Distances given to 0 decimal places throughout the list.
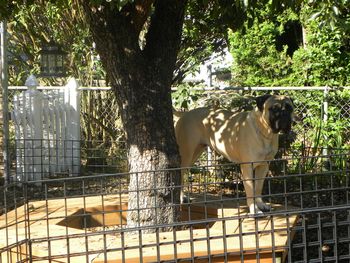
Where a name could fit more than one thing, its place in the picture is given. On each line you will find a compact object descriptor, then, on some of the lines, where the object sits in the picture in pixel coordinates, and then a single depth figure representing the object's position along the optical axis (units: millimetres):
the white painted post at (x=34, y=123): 9906
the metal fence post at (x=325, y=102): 10820
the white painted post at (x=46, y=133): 10086
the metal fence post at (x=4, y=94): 9508
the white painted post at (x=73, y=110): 10891
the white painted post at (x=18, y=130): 9773
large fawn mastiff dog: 6109
